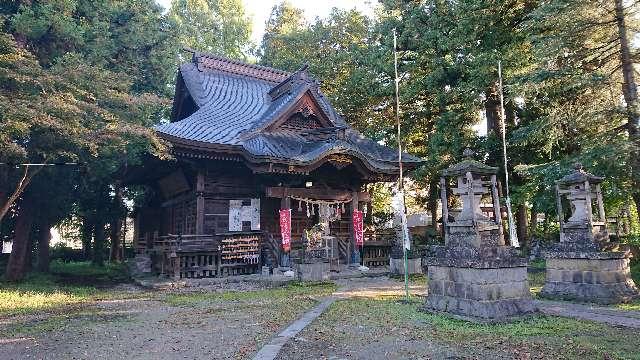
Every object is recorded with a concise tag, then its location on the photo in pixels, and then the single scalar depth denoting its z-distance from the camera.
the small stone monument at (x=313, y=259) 14.04
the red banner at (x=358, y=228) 18.20
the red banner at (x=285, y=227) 16.10
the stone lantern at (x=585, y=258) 9.83
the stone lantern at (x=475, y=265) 7.94
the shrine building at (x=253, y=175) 16.30
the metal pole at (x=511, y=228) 11.81
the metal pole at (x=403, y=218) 10.70
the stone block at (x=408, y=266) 15.68
